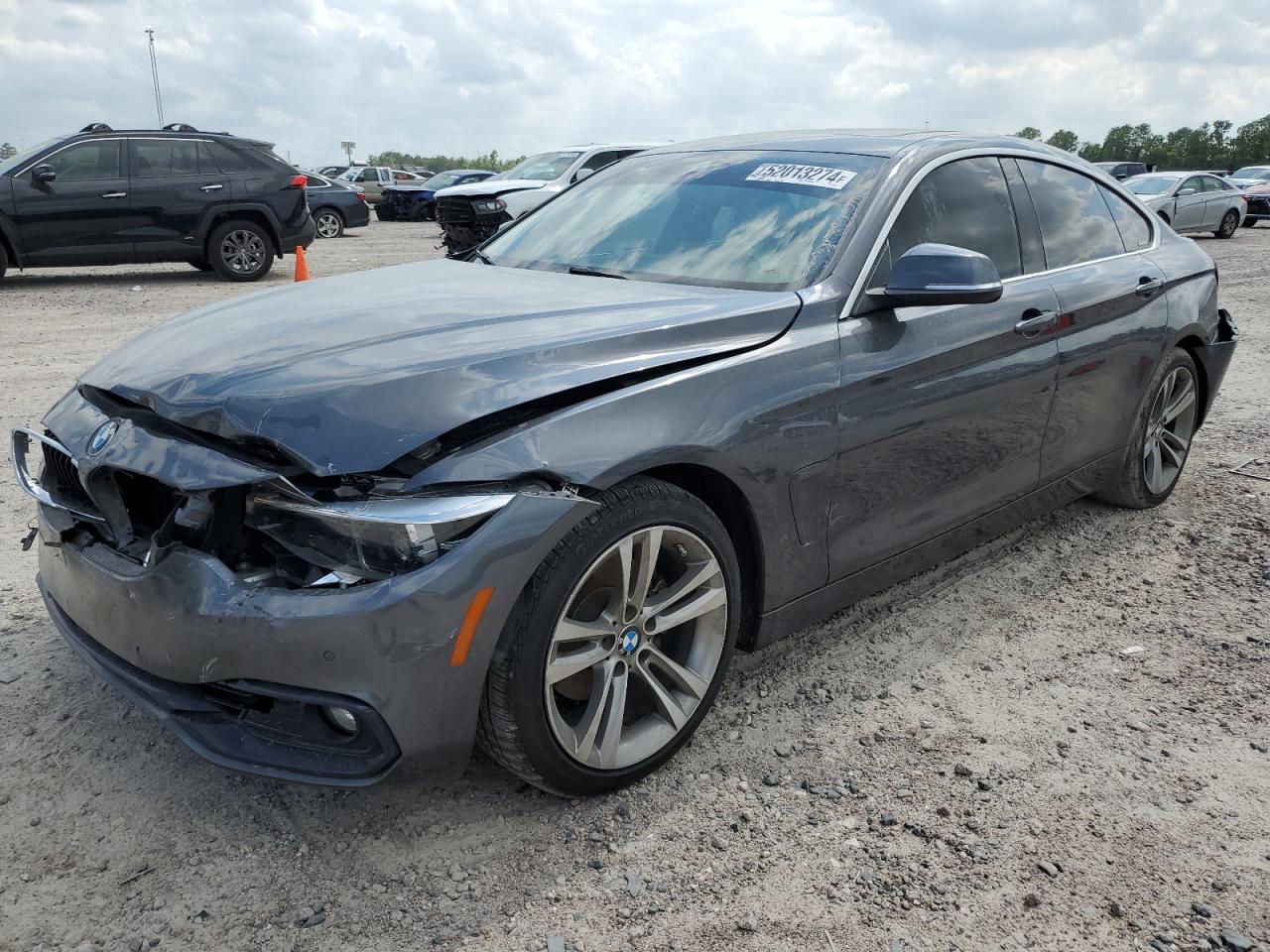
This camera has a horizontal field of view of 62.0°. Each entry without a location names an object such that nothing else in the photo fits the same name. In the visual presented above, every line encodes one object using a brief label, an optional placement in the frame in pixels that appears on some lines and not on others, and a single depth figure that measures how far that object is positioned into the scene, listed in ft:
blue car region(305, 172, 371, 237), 68.64
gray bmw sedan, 7.43
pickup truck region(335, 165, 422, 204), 106.63
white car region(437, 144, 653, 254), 48.73
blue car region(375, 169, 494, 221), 93.40
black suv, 37.93
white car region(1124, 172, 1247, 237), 69.87
